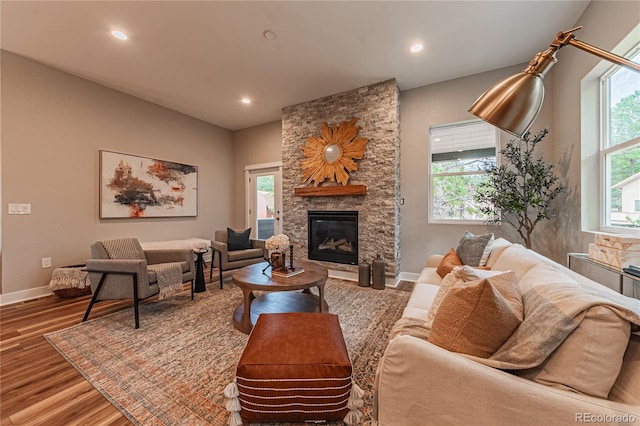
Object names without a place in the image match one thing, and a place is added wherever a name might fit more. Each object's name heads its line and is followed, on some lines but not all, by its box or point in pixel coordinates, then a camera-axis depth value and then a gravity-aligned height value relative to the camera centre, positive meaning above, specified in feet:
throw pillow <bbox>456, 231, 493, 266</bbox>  7.45 -1.19
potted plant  9.25 +1.05
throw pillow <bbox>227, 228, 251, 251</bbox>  12.66 -1.48
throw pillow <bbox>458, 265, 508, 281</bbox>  4.09 -1.08
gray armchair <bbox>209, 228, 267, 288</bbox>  11.44 -2.11
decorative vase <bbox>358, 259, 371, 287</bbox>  11.60 -2.99
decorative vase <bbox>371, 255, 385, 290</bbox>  11.22 -2.93
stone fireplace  11.76 +2.01
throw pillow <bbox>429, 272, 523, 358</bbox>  3.05 -1.40
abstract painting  12.25 +1.44
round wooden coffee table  6.97 -2.54
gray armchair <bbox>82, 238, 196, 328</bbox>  7.59 -2.18
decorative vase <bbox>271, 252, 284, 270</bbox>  8.27 -1.69
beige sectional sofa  2.41 -1.89
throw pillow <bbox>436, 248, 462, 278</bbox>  7.64 -1.63
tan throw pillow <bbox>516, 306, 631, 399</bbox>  2.43 -1.49
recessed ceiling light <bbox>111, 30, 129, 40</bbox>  8.55 +6.45
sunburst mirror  12.62 +3.28
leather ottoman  3.72 -2.73
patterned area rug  4.62 -3.67
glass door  17.22 +0.93
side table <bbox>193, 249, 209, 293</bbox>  10.81 -2.85
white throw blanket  2.60 -1.22
